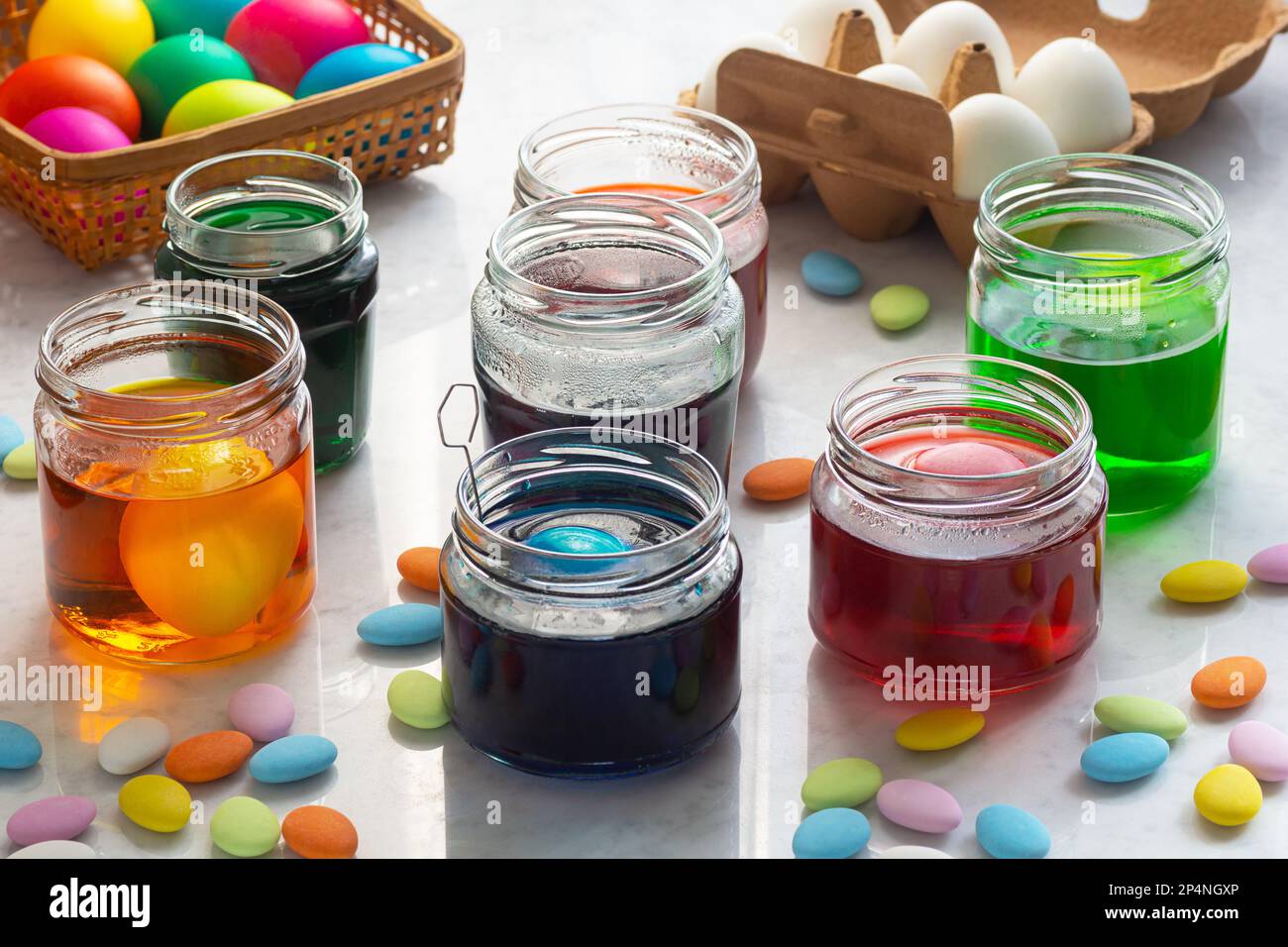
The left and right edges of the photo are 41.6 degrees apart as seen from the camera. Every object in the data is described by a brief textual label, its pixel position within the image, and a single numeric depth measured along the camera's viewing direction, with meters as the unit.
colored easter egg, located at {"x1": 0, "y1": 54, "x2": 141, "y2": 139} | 1.41
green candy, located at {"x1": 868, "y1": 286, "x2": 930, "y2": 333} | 1.33
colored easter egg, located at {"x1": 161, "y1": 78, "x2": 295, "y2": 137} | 1.40
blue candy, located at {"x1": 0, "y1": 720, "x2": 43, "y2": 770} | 0.92
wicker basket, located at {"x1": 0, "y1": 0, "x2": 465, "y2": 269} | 1.32
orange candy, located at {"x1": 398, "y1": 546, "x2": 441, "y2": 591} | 1.07
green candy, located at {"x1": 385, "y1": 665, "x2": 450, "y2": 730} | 0.96
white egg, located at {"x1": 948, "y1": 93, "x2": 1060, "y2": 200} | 1.33
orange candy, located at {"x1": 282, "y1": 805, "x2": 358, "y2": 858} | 0.87
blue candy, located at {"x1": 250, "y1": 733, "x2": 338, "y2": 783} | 0.92
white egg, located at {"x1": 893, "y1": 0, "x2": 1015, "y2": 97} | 1.46
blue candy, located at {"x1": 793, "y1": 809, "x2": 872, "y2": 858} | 0.87
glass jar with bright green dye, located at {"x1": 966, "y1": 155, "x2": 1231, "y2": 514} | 1.08
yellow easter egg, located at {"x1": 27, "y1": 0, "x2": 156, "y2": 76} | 1.49
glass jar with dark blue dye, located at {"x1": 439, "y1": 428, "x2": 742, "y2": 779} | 0.86
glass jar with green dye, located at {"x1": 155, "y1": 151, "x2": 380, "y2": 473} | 1.10
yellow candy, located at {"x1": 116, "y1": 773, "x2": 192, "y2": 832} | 0.89
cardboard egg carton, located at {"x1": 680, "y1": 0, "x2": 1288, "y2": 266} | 1.34
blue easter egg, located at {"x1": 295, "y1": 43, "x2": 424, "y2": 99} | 1.46
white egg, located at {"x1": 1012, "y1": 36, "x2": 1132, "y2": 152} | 1.39
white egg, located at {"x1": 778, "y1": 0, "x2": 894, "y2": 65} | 1.49
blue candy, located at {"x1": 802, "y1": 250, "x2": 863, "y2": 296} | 1.38
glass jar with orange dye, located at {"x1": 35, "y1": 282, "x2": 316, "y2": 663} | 0.94
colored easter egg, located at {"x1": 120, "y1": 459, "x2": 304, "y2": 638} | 0.94
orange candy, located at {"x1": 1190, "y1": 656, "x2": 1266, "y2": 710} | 0.96
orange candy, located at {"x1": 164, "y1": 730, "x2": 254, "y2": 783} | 0.92
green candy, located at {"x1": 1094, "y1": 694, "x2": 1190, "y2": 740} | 0.94
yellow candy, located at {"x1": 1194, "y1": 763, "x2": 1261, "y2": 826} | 0.88
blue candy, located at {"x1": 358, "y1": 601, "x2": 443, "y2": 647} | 1.03
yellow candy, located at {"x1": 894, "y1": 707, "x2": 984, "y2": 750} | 0.93
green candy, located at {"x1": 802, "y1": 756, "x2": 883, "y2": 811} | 0.90
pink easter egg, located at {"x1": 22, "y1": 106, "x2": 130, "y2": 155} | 1.34
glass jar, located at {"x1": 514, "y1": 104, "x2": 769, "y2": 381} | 1.21
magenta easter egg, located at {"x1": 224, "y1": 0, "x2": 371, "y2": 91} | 1.51
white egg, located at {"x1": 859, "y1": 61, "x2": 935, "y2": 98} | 1.38
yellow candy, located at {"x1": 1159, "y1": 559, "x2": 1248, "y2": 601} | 1.04
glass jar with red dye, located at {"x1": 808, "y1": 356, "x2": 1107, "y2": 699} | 0.92
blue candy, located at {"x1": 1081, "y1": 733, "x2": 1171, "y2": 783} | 0.91
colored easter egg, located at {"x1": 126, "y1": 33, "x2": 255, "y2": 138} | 1.46
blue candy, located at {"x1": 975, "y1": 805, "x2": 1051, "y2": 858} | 0.86
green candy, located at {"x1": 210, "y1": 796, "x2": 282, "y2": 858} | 0.87
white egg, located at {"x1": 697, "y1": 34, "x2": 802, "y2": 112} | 1.43
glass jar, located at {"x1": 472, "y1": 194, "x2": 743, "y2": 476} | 1.02
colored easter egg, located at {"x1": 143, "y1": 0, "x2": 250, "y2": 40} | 1.55
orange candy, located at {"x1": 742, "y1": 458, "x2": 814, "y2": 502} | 1.15
